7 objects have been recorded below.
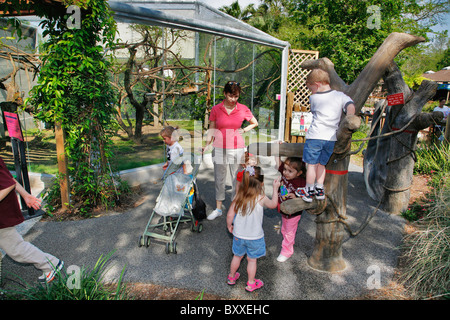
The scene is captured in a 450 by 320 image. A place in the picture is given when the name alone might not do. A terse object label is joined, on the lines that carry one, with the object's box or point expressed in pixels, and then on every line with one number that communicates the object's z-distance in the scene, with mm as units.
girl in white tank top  3047
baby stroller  4005
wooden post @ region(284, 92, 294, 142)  9016
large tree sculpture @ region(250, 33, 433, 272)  3197
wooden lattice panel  9422
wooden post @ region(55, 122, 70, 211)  4730
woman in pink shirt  4586
